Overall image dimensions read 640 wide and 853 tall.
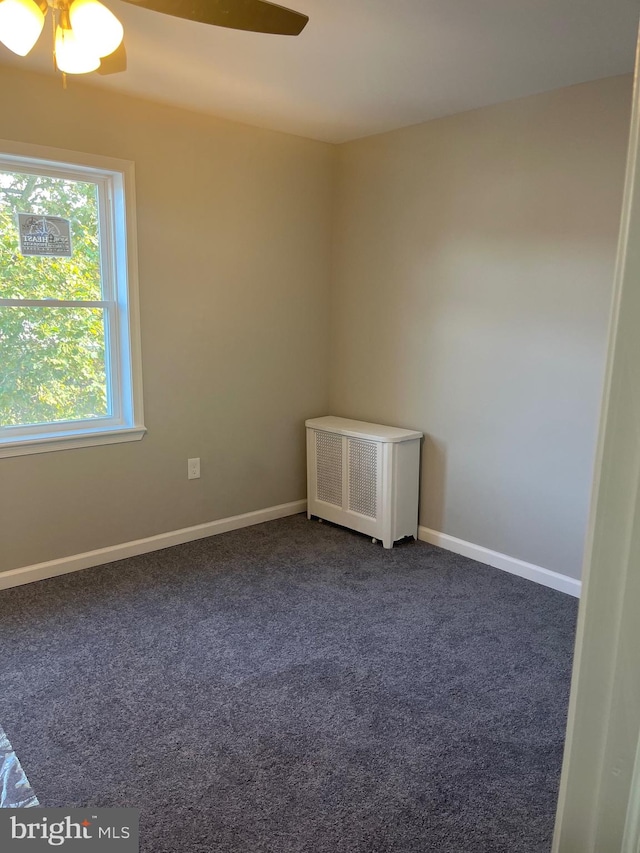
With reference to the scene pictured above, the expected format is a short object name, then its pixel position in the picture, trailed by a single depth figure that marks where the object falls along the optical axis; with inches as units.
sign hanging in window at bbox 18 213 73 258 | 117.5
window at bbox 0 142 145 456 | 117.0
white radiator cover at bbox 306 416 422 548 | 140.4
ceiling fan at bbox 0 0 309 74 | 59.6
